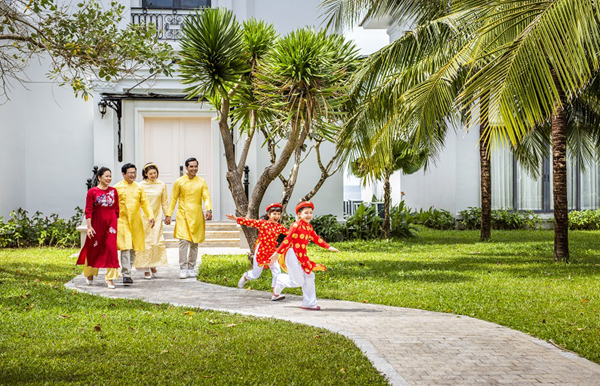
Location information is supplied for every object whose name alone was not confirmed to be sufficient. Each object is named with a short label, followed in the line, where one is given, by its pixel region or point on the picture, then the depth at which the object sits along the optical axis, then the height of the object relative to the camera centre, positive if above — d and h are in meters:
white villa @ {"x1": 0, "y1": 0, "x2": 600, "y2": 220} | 16.39 +1.71
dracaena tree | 10.05 +2.02
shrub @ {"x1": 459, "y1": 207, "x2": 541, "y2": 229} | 21.02 -0.63
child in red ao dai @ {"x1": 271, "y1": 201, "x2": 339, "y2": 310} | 7.73 -0.63
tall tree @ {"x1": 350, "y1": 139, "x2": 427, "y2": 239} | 16.12 +0.93
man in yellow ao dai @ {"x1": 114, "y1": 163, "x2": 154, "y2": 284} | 9.84 -0.21
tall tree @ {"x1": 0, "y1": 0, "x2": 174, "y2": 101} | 8.61 +2.09
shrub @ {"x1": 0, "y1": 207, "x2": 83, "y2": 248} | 15.34 -0.63
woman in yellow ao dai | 10.29 -0.44
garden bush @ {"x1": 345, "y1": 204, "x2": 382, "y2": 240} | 16.83 -0.62
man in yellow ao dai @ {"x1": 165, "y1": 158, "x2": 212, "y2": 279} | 10.36 -0.17
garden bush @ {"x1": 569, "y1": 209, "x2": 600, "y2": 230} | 20.97 -0.70
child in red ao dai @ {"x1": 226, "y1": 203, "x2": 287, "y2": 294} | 8.53 -0.40
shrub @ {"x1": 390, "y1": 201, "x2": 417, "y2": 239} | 17.12 -0.65
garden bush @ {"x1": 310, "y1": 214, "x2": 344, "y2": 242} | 16.33 -0.64
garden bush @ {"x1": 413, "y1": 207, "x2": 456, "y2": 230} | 21.17 -0.60
